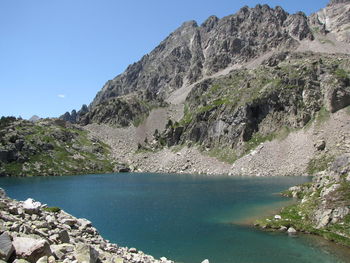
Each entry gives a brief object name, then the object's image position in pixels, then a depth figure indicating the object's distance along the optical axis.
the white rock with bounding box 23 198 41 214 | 26.12
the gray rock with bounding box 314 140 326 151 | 146.75
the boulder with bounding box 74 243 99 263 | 17.93
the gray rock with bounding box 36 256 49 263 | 15.85
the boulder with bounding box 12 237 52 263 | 16.00
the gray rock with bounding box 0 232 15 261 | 15.05
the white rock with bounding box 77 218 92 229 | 30.87
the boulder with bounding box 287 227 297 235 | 43.74
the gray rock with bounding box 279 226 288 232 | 45.63
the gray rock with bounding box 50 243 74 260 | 17.61
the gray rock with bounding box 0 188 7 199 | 30.95
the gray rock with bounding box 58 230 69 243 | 22.20
